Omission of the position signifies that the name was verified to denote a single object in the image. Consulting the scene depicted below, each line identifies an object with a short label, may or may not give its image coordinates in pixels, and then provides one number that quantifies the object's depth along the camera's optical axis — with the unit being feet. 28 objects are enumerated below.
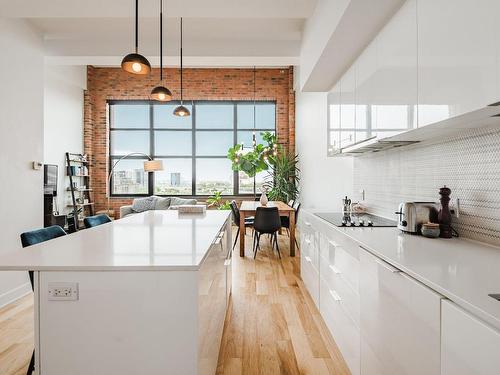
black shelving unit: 23.28
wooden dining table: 16.63
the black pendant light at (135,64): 8.15
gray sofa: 24.50
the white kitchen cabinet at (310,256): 9.81
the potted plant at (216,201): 26.83
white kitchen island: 4.20
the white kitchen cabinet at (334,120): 11.04
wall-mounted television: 20.02
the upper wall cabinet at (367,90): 7.69
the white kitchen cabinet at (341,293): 6.14
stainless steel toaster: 6.52
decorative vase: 18.65
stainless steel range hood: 4.48
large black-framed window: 27.91
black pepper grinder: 6.20
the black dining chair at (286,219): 18.52
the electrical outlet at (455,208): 6.30
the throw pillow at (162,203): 24.76
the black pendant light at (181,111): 14.30
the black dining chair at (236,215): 17.90
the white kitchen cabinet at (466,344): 2.65
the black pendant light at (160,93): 11.44
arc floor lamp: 23.41
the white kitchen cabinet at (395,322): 3.58
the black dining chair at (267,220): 15.80
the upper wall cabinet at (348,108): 9.34
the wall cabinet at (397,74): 5.80
